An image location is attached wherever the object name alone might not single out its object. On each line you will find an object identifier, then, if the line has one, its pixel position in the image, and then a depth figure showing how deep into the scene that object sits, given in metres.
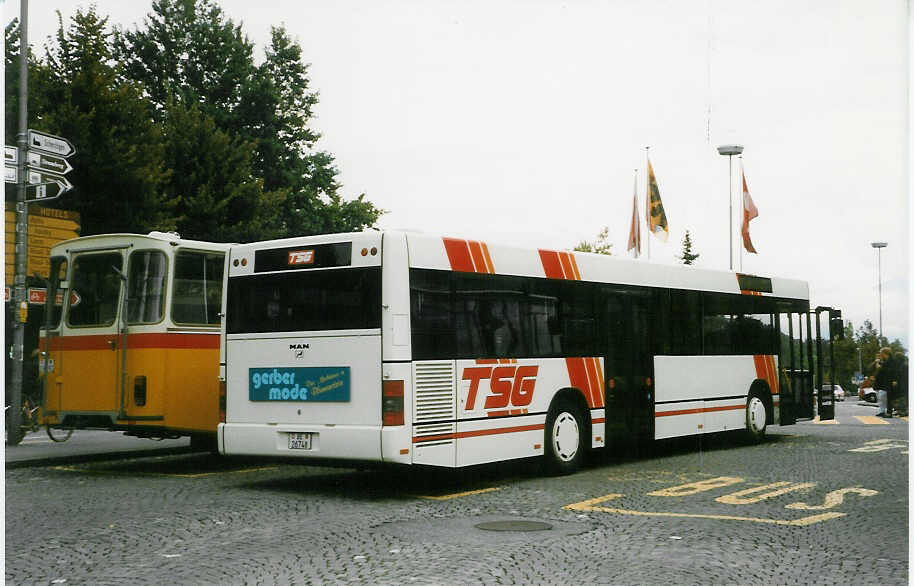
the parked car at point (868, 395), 30.31
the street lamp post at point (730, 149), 13.72
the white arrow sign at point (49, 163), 15.65
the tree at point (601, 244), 45.78
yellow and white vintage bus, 13.13
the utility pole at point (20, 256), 15.42
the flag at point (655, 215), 27.03
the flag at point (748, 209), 22.28
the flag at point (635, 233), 28.41
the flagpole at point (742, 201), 22.39
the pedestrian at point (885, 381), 22.56
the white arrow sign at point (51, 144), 15.69
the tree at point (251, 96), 25.05
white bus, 10.78
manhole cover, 8.78
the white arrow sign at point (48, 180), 15.62
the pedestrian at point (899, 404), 24.11
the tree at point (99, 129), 22.05
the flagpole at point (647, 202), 26.36
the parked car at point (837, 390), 18.33
